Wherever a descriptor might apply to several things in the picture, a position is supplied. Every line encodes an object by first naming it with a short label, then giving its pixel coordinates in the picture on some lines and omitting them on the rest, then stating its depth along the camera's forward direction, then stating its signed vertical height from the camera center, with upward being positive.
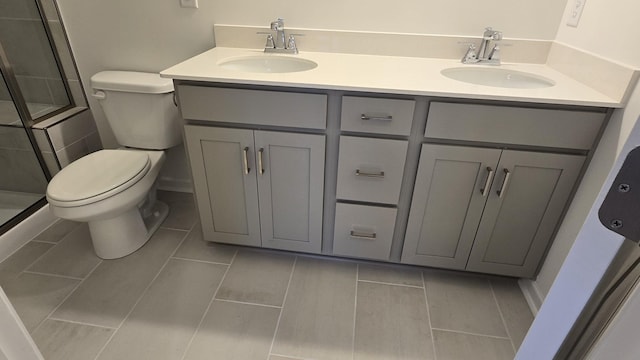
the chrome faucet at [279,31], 1.64 -0.20
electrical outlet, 1.38 -0.08
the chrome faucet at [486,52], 1.54 -0.25
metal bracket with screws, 0.34 -0.18
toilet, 1.46 -0.78
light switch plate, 1.69 -0.11
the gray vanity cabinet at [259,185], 1.41 -0.77
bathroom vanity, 1.24 -0.59
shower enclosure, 1.76 -0.58
